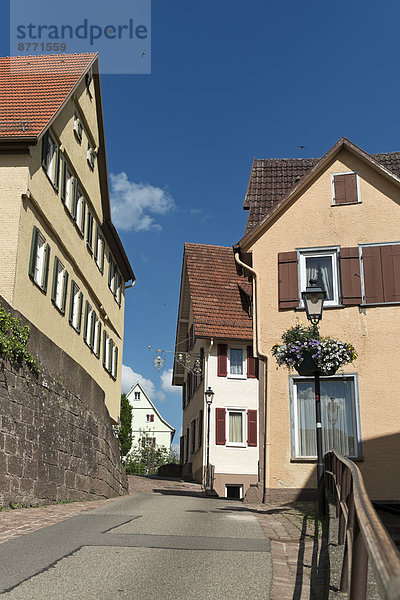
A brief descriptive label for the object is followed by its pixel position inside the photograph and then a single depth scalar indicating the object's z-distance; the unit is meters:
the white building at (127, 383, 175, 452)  81.81
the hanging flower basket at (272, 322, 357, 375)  12.18
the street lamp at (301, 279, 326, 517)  11.28
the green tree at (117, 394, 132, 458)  58.91
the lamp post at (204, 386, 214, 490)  26.74
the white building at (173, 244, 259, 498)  29.75
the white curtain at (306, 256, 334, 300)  16.38
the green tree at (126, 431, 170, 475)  58.76
